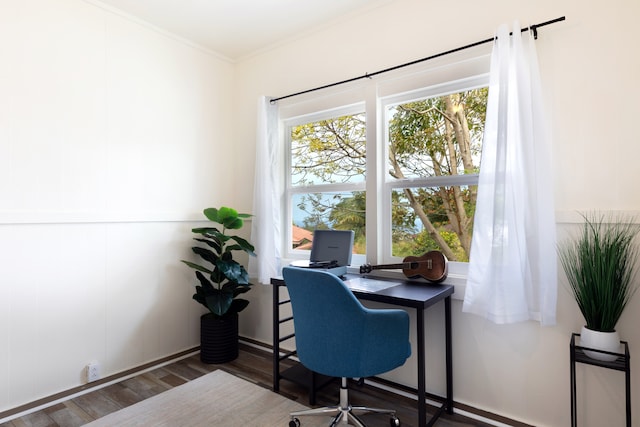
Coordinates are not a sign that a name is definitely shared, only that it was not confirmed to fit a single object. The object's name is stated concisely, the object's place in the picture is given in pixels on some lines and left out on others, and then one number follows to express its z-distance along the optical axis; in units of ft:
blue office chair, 5.37
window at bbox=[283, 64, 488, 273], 7.48
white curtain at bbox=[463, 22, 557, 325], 5.93
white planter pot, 5.14
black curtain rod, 6.15
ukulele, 7.06
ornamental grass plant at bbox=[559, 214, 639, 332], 5.13
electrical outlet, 7.97
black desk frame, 5.85
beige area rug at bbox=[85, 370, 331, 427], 6.61
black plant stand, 4.92
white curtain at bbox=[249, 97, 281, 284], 9.72
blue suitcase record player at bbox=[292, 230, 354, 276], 7.85
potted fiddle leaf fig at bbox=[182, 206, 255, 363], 9.20
